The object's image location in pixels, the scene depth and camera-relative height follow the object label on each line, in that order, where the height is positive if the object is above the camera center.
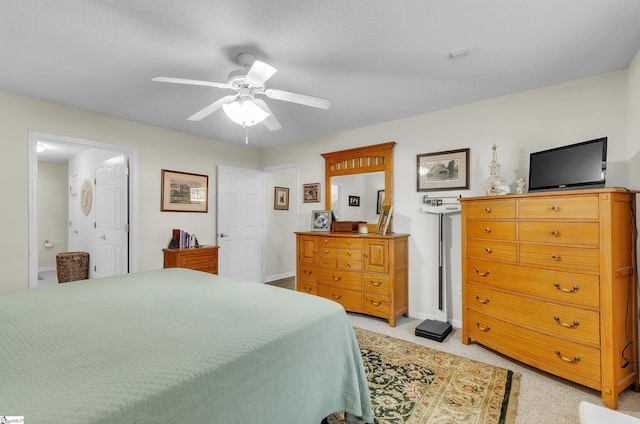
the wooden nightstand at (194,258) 3.92 -0.60
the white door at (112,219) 3.89 -0.05
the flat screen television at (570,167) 2.12 +0.37
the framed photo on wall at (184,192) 4.11 +0.34
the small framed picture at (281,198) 5.80 +0.32
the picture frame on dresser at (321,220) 4.17 -0.08
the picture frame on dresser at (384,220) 3.59 -0.08
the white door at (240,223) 4.76 -0.15
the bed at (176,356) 0.84 -0.50
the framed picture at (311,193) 4.52 +0.34
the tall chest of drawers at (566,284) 1.94 -0.53
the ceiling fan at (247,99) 2.10 +0.86
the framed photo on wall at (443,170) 3.25 +0.51
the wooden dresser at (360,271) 3.33 -0.70
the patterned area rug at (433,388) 1.80 -1.25
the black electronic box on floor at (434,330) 2.89 -1.19
